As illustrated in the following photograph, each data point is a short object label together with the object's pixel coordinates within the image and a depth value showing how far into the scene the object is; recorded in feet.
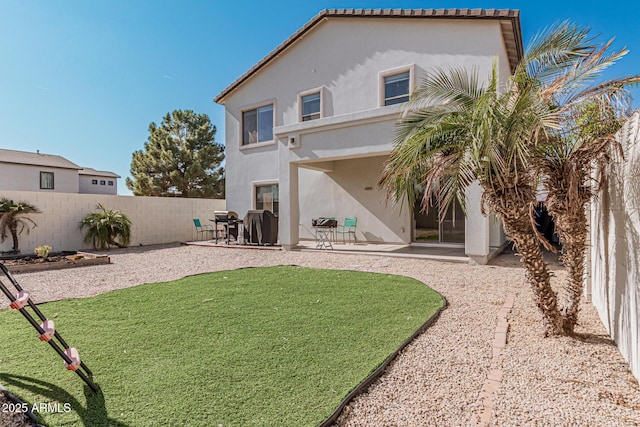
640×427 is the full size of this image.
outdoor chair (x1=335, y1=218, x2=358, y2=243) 49.01
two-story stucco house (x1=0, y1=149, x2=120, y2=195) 95.25
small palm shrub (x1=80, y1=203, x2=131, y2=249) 45.55
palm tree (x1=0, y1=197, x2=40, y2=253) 37.91
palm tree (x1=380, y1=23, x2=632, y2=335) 12.87
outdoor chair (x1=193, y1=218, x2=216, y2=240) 56.70
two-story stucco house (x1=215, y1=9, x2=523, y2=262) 36.68
